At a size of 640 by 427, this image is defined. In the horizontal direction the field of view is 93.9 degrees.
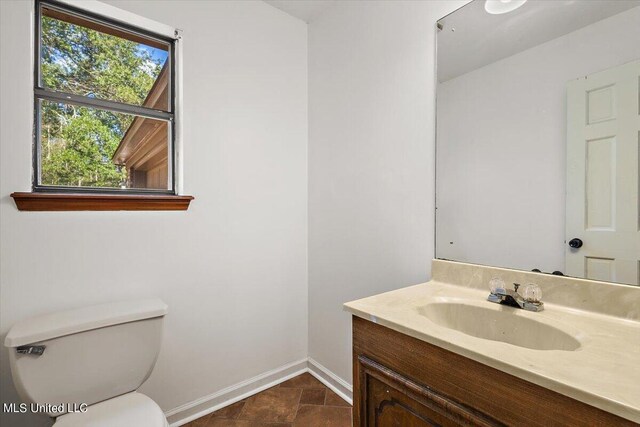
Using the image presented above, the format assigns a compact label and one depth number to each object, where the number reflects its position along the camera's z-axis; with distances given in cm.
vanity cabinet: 62
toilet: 111
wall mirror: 97
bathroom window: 142
